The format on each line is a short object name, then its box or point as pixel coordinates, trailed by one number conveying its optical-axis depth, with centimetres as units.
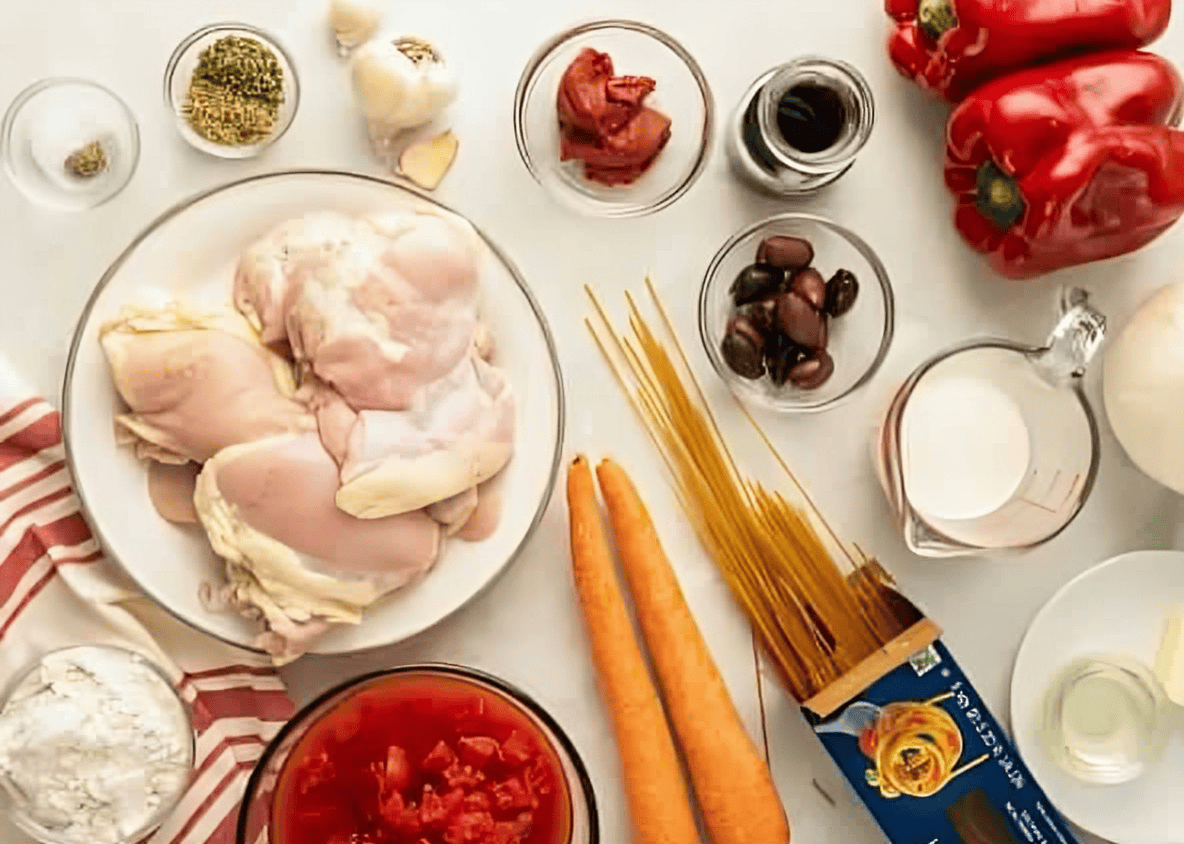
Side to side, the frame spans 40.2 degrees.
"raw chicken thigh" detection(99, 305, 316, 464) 118
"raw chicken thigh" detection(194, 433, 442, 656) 118
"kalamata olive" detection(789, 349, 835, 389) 128
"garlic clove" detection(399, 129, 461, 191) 129
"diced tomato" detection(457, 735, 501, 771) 117
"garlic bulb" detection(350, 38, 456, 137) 124
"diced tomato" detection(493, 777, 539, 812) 116
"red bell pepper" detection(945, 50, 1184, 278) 124
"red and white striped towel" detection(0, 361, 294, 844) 124
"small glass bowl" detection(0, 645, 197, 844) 119
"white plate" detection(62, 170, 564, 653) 121
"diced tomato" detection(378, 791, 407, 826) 114
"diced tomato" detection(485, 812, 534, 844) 115
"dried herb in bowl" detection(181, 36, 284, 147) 126
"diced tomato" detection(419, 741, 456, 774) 116
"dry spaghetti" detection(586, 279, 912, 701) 130
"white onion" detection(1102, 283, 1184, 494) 129
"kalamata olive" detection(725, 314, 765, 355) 128
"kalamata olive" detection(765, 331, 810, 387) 129
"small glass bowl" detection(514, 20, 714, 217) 128
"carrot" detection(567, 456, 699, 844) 128
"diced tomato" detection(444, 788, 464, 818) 115
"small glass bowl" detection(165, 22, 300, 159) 126
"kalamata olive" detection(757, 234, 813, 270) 128
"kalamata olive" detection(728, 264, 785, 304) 129
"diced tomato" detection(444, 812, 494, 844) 114
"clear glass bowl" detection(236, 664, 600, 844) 116
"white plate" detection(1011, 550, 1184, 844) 133
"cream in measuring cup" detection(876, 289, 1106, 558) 129
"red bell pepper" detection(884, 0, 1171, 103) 126
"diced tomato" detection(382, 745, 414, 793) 115
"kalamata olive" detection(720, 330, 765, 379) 128
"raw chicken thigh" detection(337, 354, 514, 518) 119
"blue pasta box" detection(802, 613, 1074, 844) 128
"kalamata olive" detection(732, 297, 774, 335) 129
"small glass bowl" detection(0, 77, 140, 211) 128
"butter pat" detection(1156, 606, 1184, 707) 130
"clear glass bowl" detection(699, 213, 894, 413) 130
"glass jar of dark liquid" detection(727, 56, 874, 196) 126
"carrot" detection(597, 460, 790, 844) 129
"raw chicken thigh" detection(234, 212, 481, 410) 118
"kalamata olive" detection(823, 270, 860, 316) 128
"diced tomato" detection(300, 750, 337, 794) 116
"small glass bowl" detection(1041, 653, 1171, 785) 133
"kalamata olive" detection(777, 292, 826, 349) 126
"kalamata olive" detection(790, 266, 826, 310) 128
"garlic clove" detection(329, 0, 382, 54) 127
